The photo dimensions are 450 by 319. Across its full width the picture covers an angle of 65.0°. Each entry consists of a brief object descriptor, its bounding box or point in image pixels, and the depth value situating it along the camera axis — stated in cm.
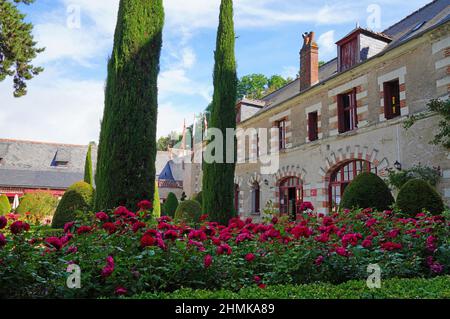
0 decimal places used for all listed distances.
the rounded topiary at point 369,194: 877
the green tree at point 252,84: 3666
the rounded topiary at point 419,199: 746
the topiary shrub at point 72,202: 1216
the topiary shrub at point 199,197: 1804
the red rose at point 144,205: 418
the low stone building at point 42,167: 2920
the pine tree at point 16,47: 1177
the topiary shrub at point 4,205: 1774
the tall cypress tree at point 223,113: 971
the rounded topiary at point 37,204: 1773
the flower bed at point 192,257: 285
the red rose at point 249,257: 350
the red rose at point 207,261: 315
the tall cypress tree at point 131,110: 632
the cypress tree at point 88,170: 1922
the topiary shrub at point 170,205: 2095
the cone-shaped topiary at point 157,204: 1399
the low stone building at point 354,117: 927
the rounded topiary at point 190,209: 1441
